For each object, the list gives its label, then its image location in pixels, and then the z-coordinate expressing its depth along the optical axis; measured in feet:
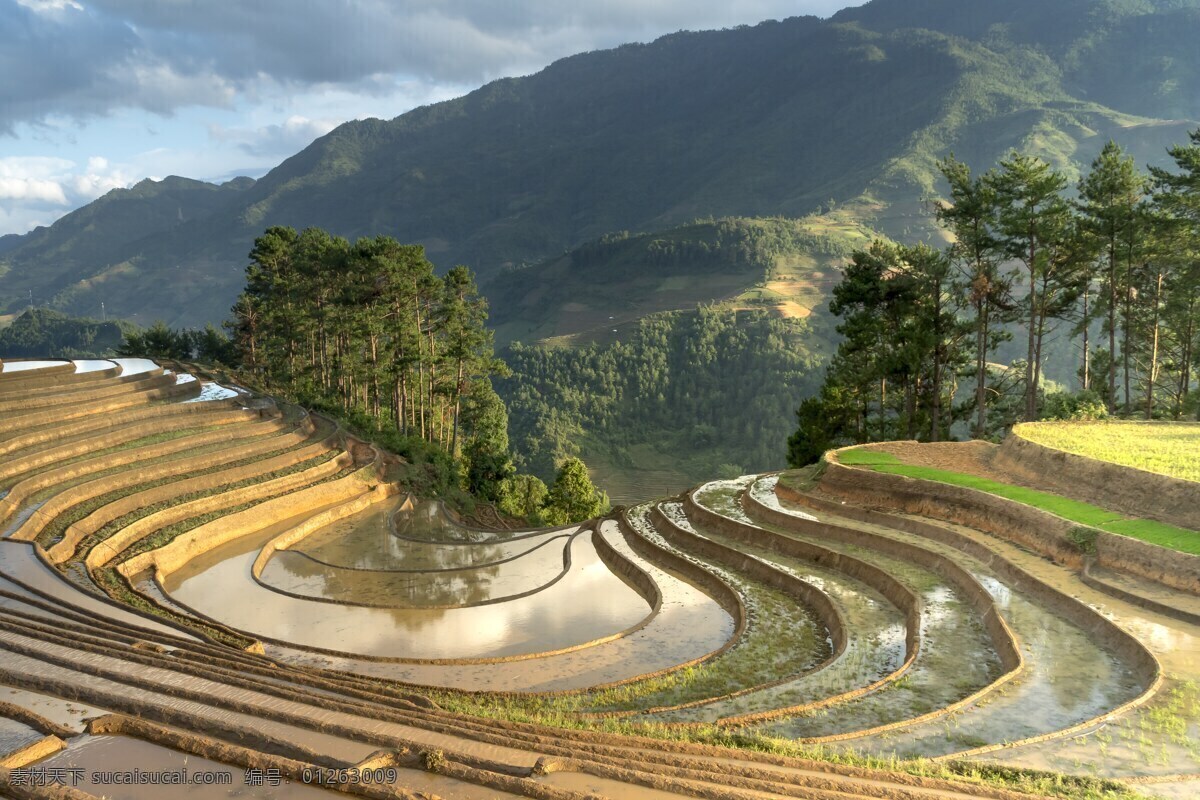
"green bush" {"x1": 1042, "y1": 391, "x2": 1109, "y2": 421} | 91.50
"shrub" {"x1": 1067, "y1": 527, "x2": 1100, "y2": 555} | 48.08
